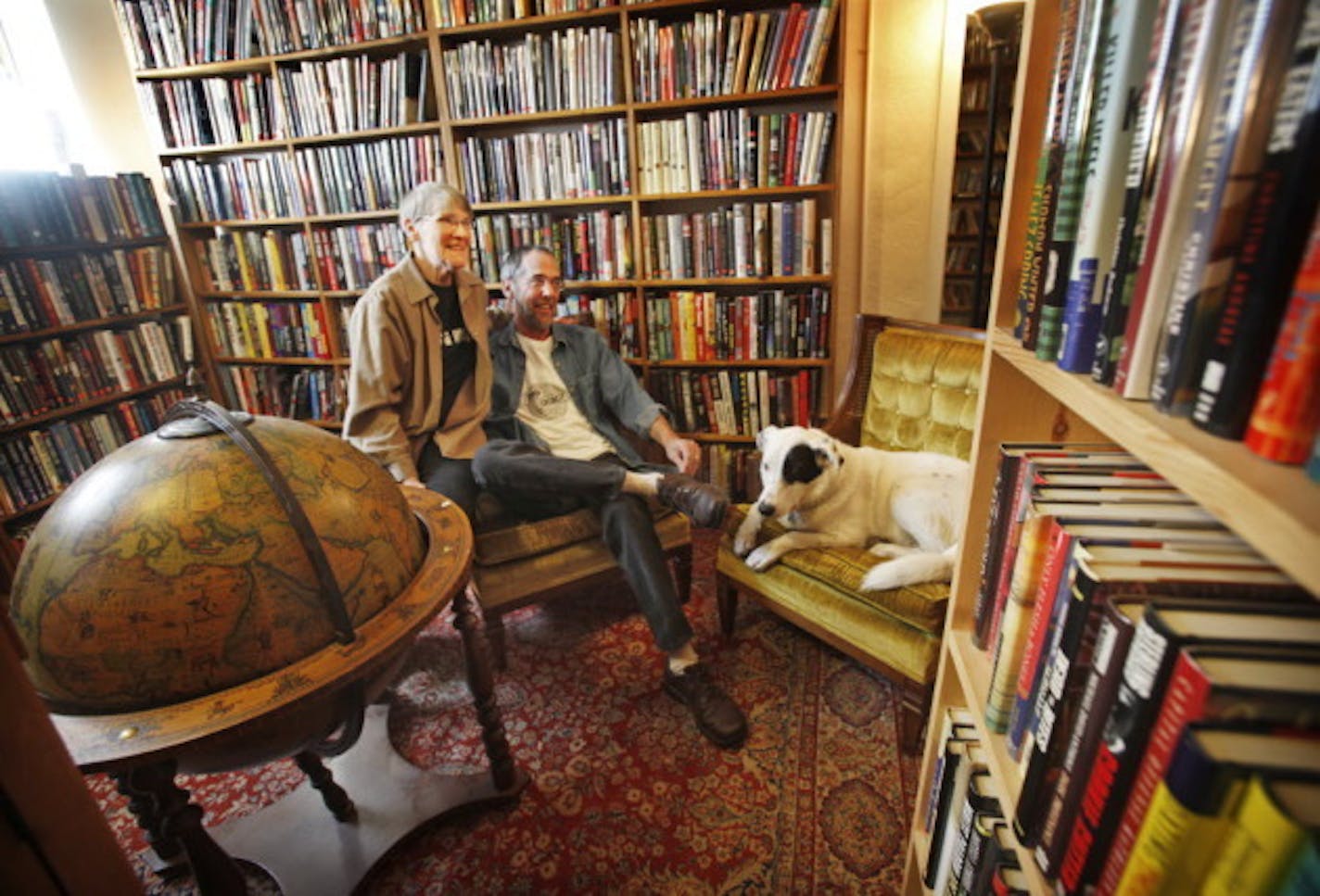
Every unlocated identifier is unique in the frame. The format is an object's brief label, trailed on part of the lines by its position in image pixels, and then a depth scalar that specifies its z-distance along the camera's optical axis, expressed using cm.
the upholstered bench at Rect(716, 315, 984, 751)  150
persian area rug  136
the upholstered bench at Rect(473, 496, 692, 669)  182
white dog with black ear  168
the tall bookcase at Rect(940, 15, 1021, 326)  230
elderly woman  200
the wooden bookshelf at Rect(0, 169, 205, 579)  254
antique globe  76
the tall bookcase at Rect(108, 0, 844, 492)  244
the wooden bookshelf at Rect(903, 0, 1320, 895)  32
